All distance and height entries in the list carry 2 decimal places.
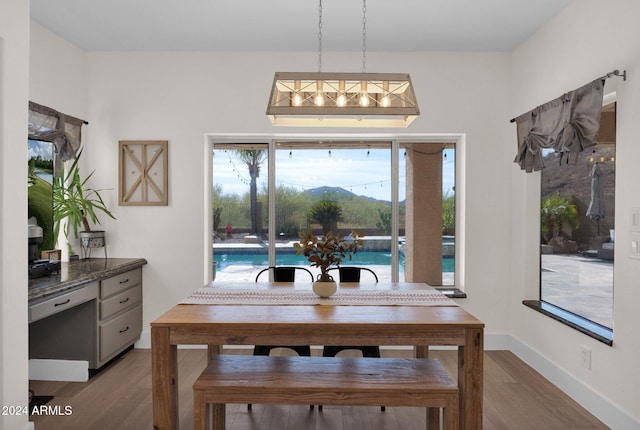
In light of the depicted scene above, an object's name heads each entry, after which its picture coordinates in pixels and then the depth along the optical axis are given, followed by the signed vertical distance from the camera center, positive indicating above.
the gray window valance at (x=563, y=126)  2.98 +0.65
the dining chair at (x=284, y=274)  3.78 -0.48
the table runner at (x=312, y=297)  2.85 -0.53
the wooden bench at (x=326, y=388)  2.33 -0.87
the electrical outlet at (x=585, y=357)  3.20 -0.98
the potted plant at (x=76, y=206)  4.09 +0.07
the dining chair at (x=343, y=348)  3.36 -0.96
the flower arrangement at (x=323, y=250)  2.95 -0.22
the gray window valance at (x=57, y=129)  3.67 +0.71
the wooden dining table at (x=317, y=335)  2.38 -0.62
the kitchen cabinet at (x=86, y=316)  3.39 -0.84
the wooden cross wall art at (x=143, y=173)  4.50 +0.40
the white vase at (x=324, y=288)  2.97 -0.47
